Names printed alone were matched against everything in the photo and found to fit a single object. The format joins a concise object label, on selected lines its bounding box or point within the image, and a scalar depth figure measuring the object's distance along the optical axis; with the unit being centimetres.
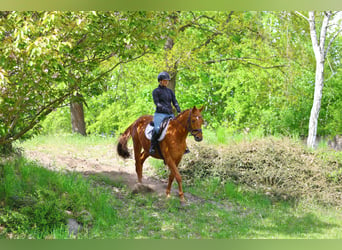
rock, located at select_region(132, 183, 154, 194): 1881
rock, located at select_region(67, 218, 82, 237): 1470
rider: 1717
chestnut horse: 1612
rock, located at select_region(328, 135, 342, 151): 3119
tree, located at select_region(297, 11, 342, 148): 2406
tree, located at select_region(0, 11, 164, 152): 1337
